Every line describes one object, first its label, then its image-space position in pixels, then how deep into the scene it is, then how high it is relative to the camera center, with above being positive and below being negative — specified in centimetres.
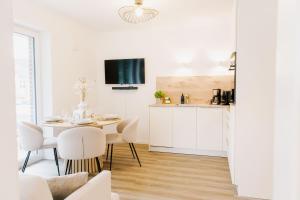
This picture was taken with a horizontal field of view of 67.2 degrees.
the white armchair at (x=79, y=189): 117 -61
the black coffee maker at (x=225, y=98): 441 -13
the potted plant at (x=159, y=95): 502 -8
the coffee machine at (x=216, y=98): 455 -14
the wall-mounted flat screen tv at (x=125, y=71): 533 +49
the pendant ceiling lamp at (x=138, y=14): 321 +115
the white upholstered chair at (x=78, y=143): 297 -67
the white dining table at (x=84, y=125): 321 -50
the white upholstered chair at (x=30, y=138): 324 -66
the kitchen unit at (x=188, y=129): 434 -75
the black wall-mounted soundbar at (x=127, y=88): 543 +9
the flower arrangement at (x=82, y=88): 359 +6
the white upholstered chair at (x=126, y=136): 369 -75
